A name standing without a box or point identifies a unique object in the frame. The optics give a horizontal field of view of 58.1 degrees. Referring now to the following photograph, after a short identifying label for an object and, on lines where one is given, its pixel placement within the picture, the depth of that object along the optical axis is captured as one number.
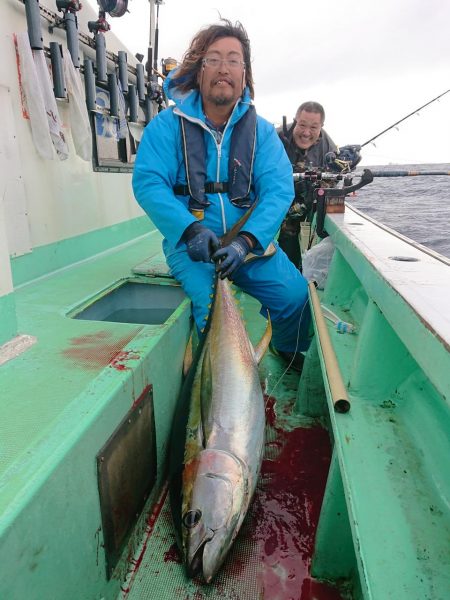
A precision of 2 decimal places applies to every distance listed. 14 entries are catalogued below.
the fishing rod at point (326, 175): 3.96
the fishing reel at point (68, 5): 3.48
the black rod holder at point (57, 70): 3.47
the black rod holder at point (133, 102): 5.20
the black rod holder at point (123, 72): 4.79
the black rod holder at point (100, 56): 4.10
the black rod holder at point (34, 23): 3.09
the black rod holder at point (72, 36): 3.56
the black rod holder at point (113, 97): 4.53
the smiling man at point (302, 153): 4.27
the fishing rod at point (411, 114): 6.31
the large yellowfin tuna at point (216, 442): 1.49
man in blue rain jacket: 2.74
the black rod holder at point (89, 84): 4.04
